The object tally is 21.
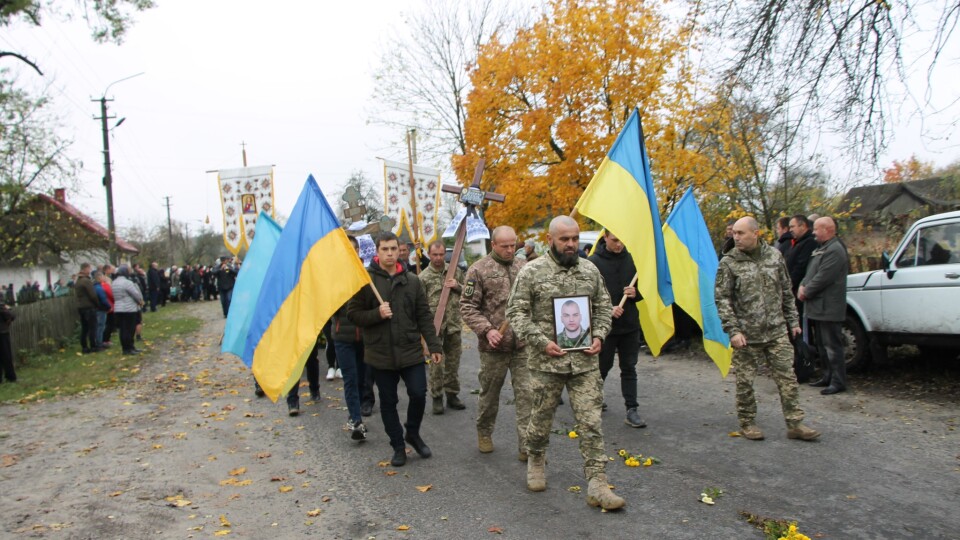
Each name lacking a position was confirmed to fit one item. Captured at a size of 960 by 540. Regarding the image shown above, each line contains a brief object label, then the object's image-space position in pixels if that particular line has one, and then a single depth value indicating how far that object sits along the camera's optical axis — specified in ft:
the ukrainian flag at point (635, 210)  20.21
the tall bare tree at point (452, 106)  94.22
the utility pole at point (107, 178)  87.93
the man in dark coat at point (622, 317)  22.82
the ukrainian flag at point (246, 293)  25.43
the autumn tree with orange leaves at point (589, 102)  47.19
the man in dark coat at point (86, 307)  50.37
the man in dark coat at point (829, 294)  25.21
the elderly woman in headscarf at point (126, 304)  48.44
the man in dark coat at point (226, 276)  51.11
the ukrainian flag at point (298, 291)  20.71
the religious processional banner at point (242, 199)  47.32
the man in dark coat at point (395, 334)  19.66
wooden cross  23.65
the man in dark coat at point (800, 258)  27.58
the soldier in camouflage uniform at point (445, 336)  26.81
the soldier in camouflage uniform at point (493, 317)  19.67
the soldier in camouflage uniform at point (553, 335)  15.99
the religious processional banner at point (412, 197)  46.11
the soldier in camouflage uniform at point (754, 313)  20.31
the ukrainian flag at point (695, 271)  23.67
